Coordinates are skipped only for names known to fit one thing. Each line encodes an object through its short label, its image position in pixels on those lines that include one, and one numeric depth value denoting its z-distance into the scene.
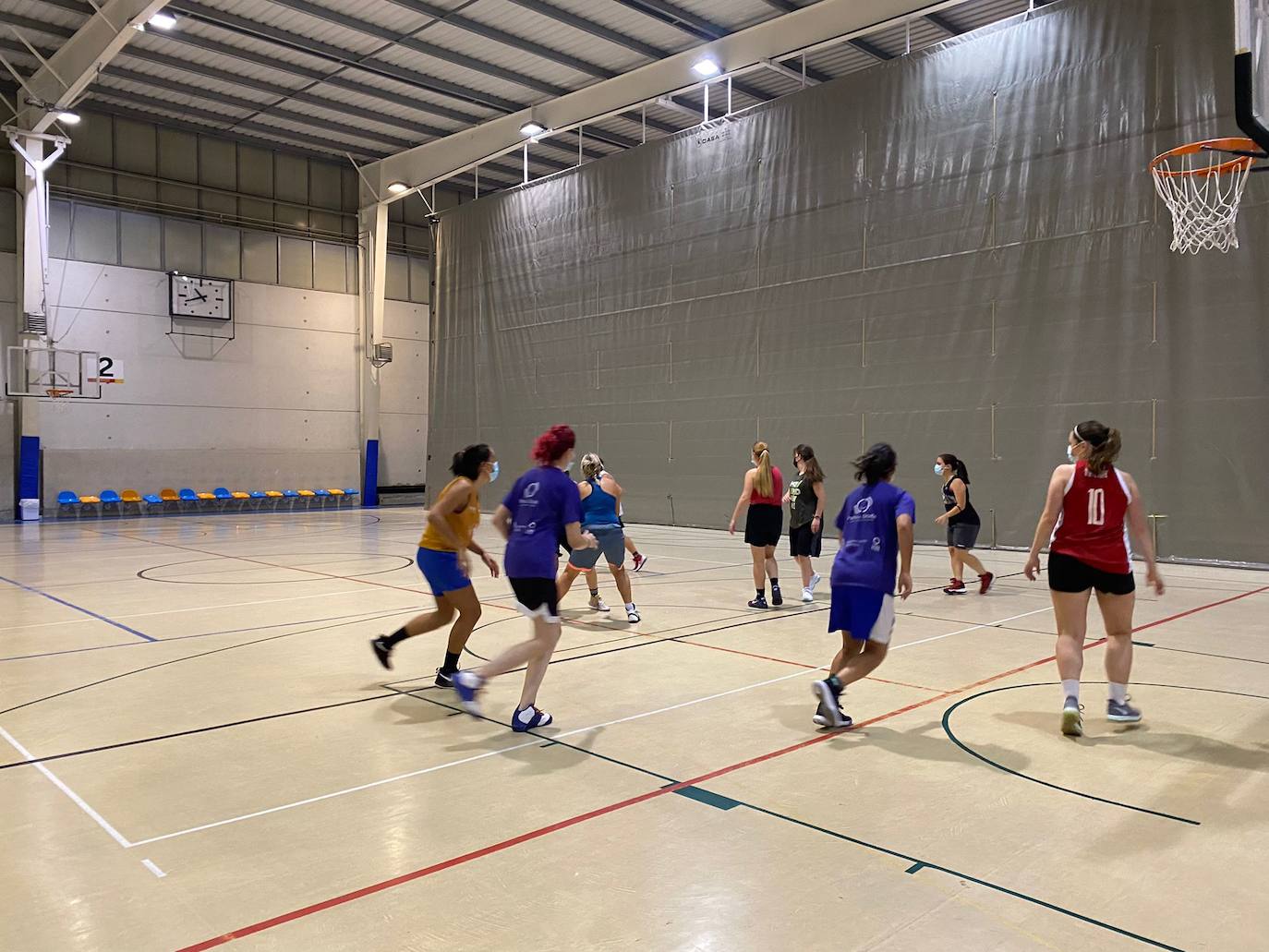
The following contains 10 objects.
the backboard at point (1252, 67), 6.14
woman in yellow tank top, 6.09
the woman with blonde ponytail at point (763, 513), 9.80
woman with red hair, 5.29
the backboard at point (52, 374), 22.80
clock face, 26.14
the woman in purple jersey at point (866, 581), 5.34
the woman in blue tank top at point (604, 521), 9.04
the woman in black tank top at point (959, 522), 10.88
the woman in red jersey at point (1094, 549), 5.30
